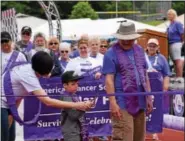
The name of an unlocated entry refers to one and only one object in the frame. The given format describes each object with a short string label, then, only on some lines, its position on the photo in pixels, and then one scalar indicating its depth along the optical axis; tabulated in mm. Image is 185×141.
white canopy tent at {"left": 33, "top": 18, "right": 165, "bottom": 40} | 35231
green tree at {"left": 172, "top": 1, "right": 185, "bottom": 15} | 63315
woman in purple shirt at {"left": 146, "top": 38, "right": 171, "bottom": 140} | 14354
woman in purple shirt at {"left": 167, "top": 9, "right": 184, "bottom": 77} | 20920
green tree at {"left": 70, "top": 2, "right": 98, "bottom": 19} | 66934
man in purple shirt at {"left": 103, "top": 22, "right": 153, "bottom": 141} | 9715
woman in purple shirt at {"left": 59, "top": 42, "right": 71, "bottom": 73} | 14275
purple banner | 12340
